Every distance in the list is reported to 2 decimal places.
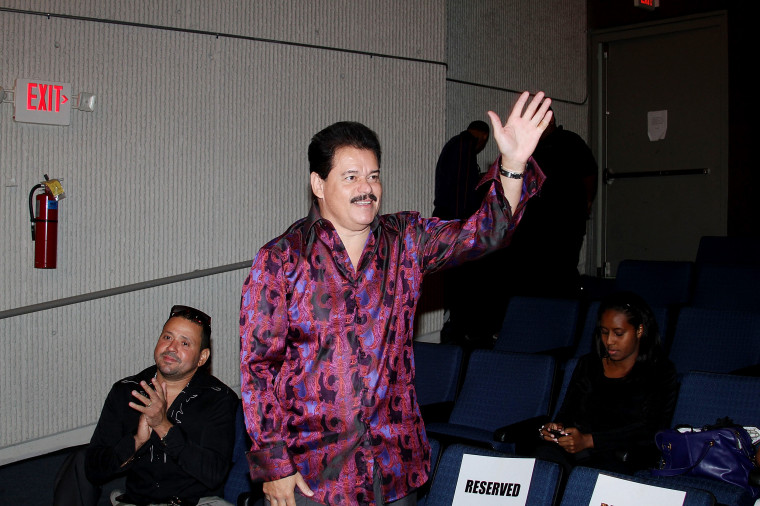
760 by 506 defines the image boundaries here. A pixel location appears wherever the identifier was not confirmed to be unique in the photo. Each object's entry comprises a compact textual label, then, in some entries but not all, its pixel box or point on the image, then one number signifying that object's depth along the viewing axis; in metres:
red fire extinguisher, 3.87
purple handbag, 2.45
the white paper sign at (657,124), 7.19
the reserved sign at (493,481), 2.21
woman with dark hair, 2.87
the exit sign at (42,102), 3.84
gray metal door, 6.86
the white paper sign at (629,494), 1.96
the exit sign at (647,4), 6.81
